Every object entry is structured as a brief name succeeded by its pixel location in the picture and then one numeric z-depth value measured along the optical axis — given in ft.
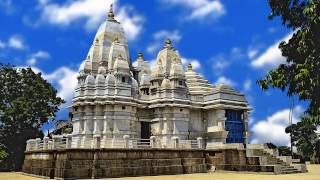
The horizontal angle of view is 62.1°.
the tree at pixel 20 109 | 95.73
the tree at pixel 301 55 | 38.76
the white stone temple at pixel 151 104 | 71.99
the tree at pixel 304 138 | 122.84
